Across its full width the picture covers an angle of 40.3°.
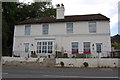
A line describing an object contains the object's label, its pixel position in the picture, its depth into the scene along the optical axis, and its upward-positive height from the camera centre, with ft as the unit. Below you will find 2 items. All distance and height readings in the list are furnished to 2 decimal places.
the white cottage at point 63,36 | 79.46 +5.29
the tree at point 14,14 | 106.57 +25.63
